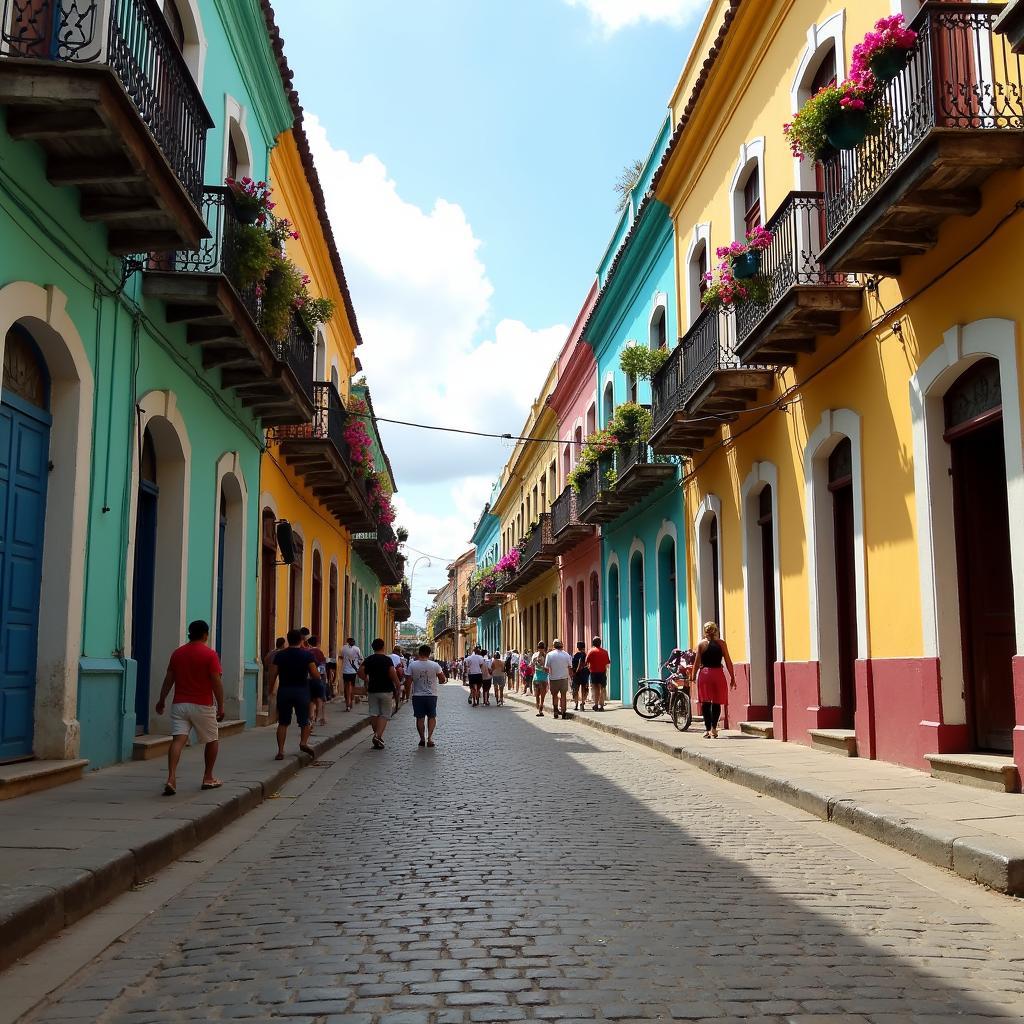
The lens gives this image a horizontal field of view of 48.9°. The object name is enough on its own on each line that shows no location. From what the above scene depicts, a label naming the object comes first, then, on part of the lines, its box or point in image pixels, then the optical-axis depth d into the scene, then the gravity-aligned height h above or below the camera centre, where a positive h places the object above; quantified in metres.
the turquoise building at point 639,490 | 20.06 +3.10
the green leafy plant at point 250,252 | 12.41 +4.45
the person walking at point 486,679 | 28.94 -0.55
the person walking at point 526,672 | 31.33 -0.44
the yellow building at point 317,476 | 18.39 +3.40
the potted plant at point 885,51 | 9.13 +4.94
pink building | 28.31 +3.65
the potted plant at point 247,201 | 12.34 +5.00
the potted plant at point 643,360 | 18.62 +4.88
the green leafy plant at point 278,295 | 13.56 +4.37
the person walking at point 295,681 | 12.23 -0.25
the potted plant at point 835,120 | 9.80 +4.73
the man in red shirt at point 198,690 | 8.97 -0.25
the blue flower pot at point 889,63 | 9.18 +4.83
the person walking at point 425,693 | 15.25 -0.48
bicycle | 15.95 -0.69
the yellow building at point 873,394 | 8.80 +2.66
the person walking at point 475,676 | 28.72 -0.47
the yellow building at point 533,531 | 35.25 +4.70
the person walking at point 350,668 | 23.34 -0.21
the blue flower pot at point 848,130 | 9.86 +4.62
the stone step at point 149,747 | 10.98 -0.87
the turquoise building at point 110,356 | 8.19 +2.82
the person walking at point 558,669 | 21.77 -0.23
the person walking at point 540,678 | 23.91 -0.45
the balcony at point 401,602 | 56.28 +3.06
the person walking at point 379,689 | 15.01 -0.42
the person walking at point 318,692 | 15.43 -0.47
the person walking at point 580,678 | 23.86 -0.45
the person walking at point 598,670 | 22.45 -0.26
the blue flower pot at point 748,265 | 13.16 +4.54
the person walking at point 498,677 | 29.80 -0.54
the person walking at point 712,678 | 14.62 -0.28
